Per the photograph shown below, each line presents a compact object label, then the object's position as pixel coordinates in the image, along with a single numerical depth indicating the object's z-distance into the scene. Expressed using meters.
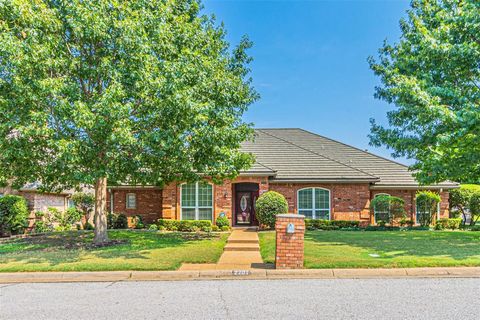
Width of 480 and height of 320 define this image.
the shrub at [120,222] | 20.75
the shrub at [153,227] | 19.78
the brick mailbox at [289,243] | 8.70
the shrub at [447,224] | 19.87
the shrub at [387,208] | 19.47
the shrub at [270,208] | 17.94
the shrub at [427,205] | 20.02
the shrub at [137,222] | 20.58
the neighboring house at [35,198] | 18.53
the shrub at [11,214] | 16.55
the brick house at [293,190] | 20.03
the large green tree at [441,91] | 12.24
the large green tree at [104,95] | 10.06
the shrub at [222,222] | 19.27
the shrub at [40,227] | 18.17
